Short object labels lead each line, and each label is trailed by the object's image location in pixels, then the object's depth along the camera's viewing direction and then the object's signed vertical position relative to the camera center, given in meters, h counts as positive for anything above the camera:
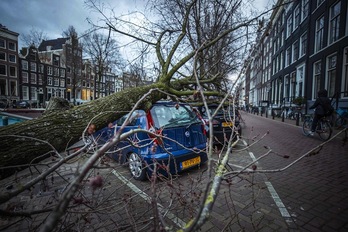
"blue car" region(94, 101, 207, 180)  3.95 -0.68
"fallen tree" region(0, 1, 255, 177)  2.25 -0.33
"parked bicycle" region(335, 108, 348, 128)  10.31 -0.26
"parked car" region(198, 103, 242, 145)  6.77 -0.74
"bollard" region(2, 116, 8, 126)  8.69 -0.84
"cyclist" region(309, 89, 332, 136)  7.66 +0.12
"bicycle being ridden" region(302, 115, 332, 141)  7.62 -0.83
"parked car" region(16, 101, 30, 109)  32.25 -0.34
